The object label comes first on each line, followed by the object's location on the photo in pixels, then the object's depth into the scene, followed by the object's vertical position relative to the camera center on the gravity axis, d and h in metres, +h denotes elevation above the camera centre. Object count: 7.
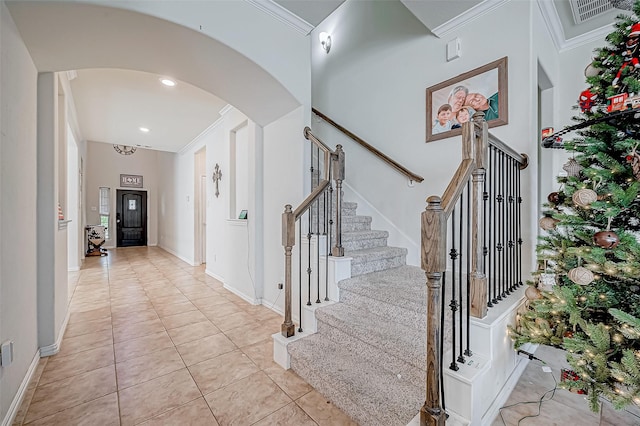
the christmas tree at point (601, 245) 1.34 -0.18
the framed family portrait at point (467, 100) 2.42 +1.06
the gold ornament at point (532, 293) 1.71 -0.51
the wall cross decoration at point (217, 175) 4.79 +0.65
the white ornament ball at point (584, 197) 1.44 +0.08
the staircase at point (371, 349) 1.53 -0.92
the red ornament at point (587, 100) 1.63 +0.66
